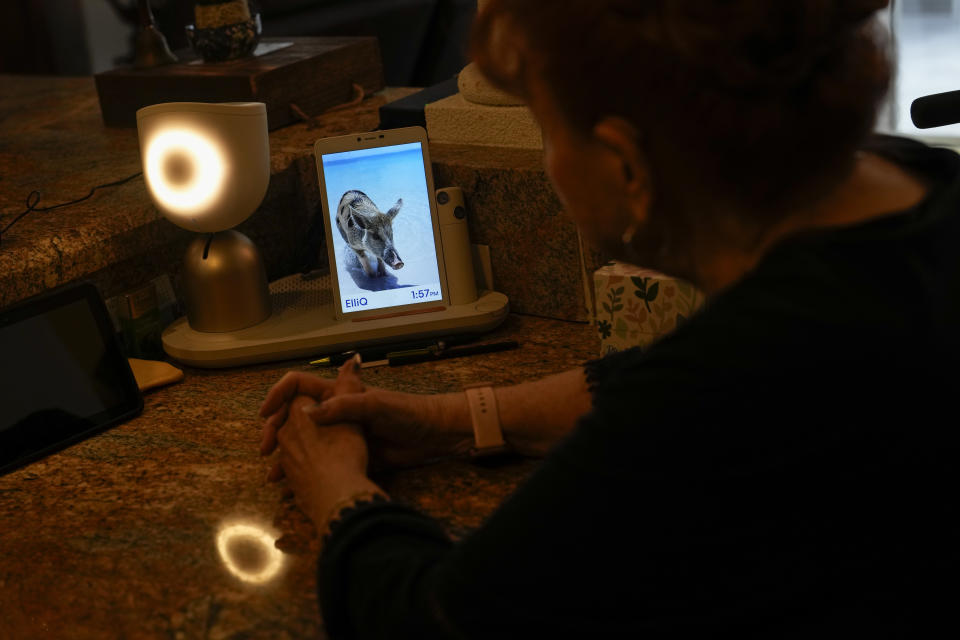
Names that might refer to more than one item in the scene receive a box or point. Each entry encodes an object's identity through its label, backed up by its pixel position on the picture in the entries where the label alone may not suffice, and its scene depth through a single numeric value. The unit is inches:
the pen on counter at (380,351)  55.5
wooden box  72.3
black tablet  47.1
